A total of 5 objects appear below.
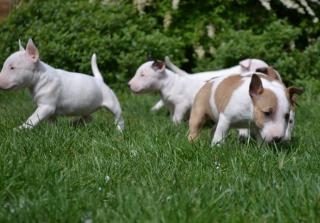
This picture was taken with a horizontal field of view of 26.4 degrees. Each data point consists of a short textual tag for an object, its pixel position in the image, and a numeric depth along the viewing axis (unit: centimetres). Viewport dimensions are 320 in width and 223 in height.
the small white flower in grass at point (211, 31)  1025
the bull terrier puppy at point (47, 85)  573
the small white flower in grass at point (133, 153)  410
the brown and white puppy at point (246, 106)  449
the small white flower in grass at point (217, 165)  379
